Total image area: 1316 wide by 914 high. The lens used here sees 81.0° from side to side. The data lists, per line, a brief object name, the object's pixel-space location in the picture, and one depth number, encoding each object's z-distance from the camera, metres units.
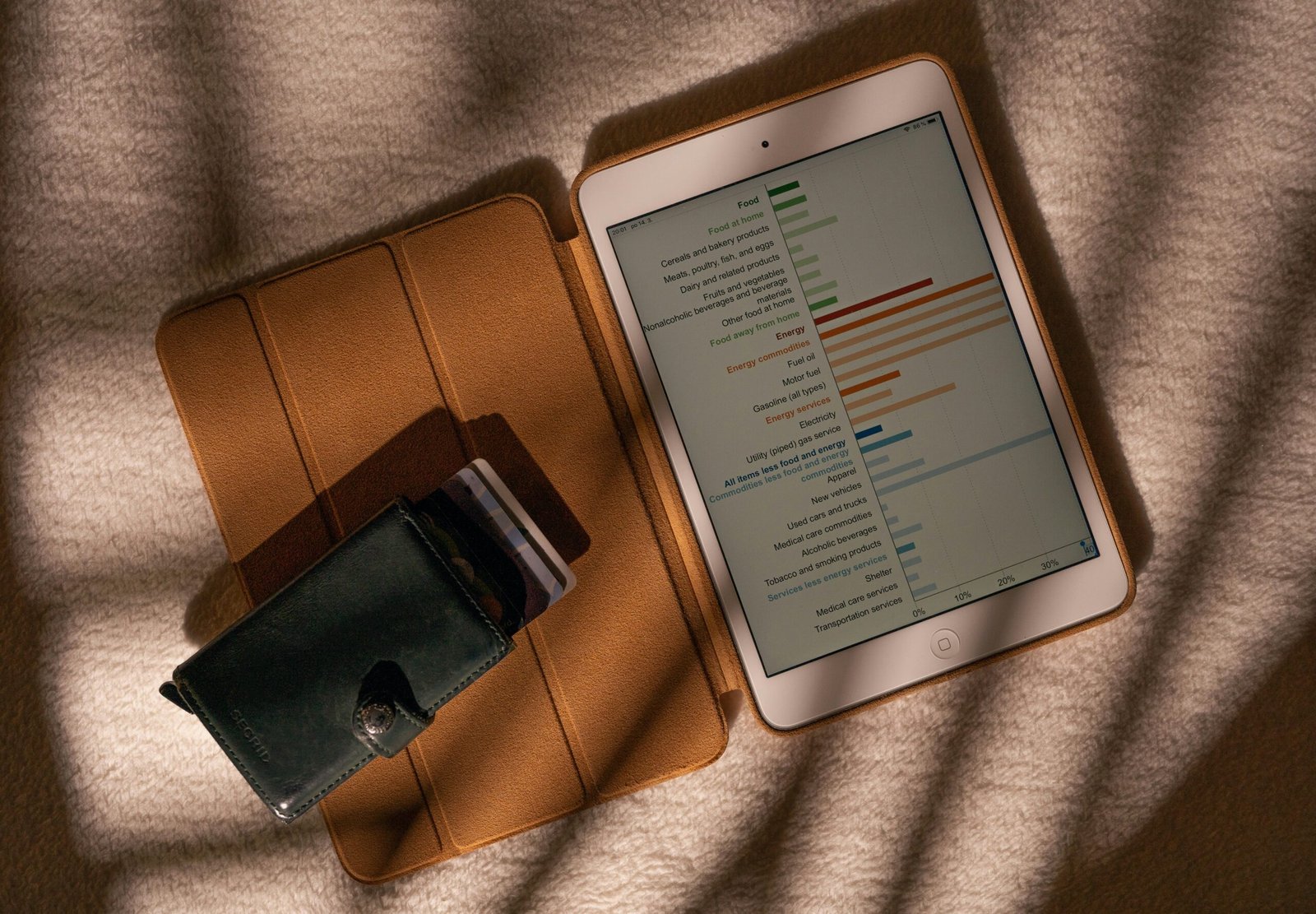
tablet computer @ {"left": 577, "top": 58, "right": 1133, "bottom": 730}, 0.45
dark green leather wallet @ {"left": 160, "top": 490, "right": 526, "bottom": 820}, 0.42
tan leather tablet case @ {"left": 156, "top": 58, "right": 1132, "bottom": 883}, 0.45
